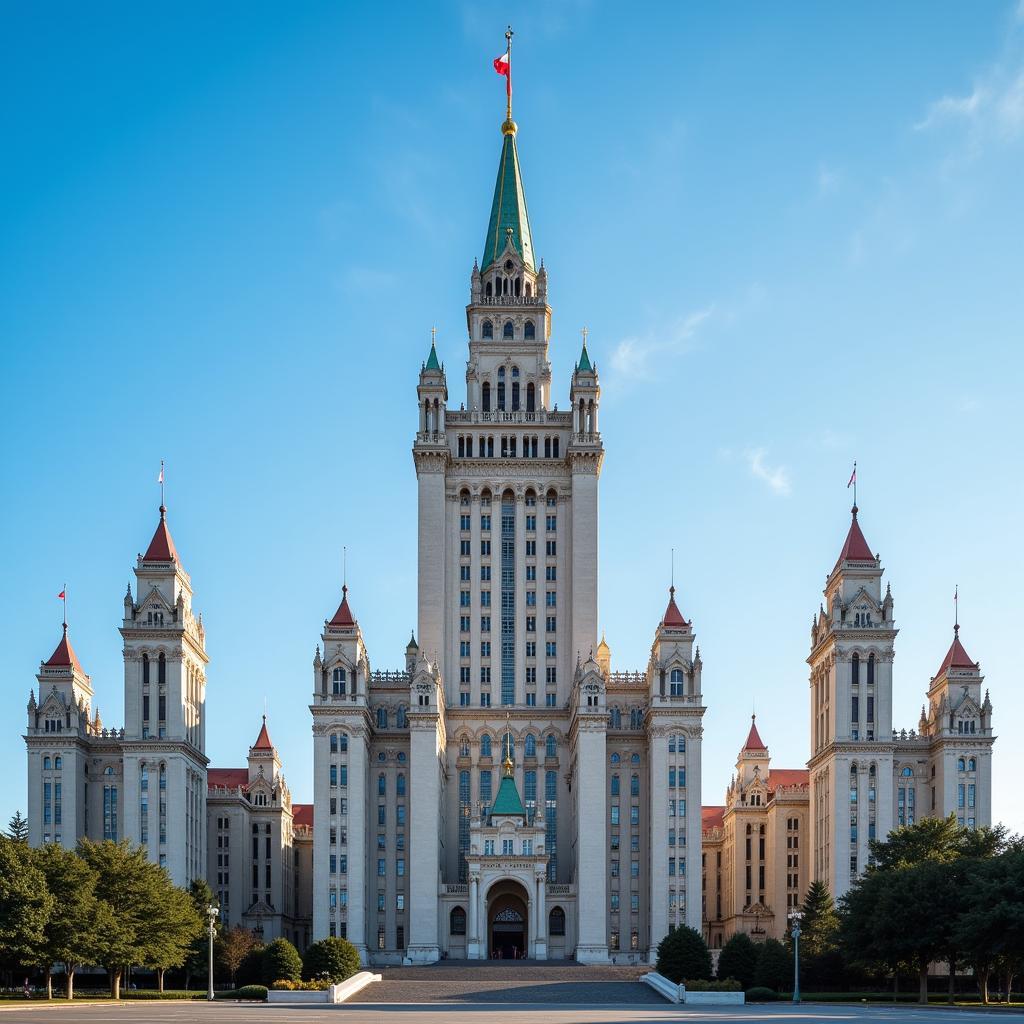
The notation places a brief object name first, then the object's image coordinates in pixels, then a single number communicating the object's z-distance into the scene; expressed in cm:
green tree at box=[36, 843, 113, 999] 9612
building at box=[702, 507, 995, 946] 13150
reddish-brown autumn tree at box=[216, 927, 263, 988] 10788
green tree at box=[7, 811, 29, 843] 12675
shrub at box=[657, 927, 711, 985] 10225
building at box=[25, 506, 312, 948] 13212
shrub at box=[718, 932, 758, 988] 10025
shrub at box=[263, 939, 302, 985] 9919
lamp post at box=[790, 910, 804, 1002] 8638
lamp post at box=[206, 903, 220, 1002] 9131
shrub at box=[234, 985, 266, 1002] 9369
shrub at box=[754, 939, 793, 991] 9856
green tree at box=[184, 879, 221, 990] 10838
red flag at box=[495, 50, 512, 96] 15050
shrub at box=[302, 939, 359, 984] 10181
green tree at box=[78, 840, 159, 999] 9931
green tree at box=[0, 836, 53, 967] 9319
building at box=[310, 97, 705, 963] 12950
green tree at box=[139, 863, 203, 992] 10288
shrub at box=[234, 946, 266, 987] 10262
